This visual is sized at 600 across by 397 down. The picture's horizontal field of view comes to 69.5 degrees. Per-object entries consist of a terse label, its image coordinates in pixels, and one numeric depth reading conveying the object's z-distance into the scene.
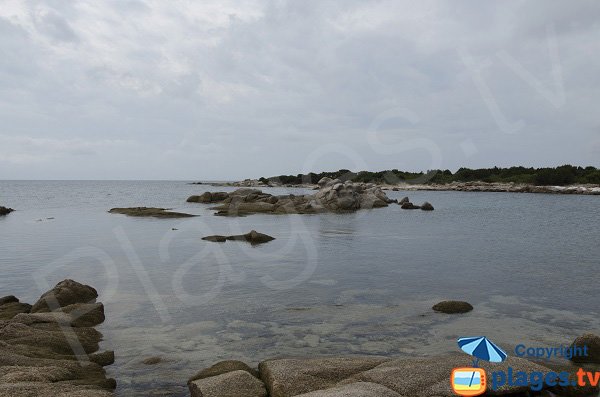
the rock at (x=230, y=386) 8.80
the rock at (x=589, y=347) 11.29
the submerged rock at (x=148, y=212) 55.62
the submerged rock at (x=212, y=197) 84.00
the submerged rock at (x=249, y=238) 34.94
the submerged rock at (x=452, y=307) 16.08
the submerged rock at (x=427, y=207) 70.16
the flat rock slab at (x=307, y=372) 9.13
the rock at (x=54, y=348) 8.61
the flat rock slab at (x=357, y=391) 8.07
